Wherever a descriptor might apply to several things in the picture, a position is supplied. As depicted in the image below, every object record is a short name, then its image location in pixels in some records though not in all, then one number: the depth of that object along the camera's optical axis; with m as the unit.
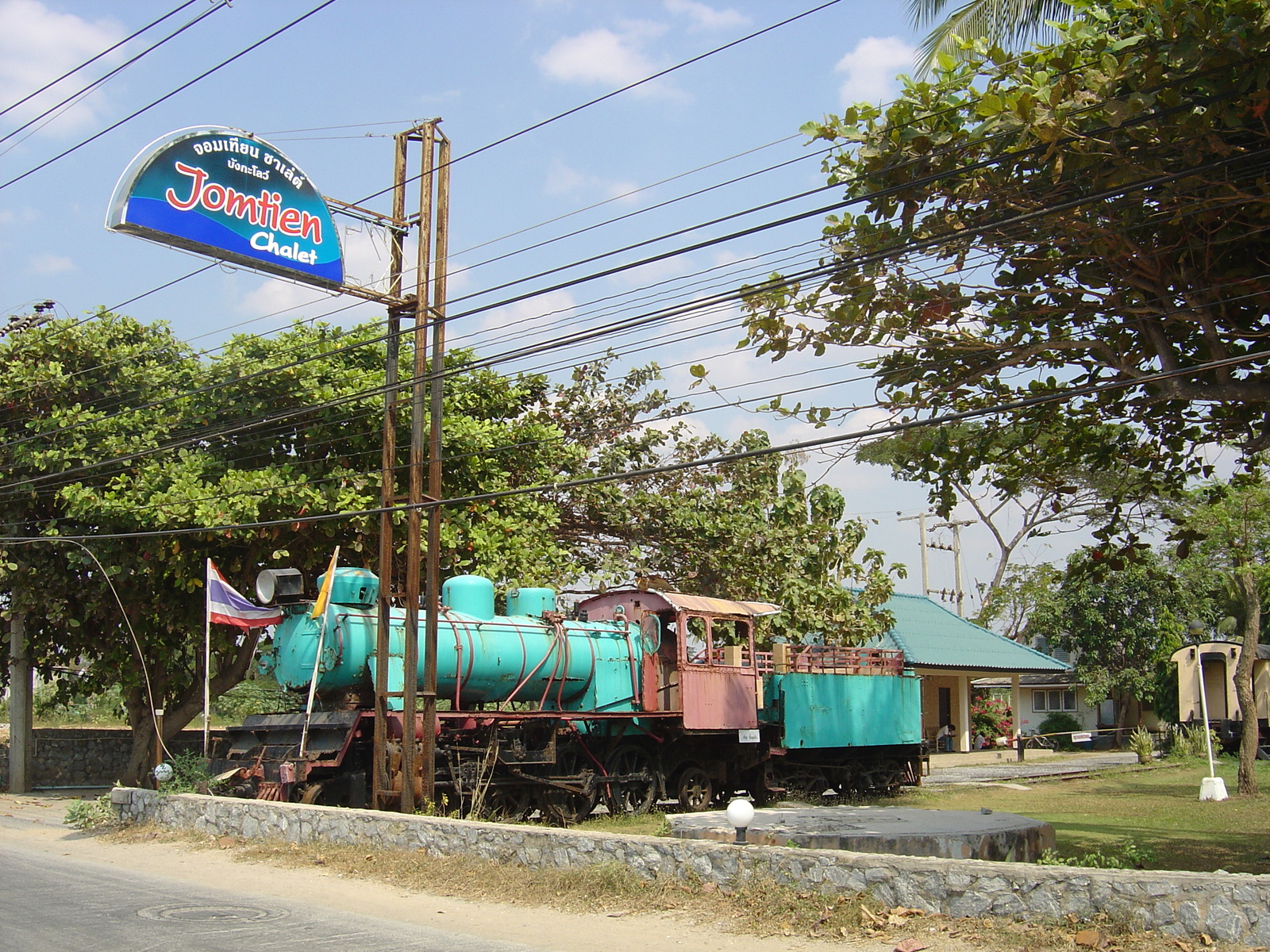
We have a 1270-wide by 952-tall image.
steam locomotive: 14.59
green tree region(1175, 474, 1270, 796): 18.62
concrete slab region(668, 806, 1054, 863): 9.52
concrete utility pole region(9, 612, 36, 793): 21.12
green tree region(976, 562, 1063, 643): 37.06
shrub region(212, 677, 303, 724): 32.00
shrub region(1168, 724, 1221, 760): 28.33
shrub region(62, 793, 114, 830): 14.57
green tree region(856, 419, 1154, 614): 11.59
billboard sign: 11.70
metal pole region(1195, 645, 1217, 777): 18.12
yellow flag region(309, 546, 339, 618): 14.04
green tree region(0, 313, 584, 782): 18.09
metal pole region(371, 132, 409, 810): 13.55
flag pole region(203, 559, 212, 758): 14.20
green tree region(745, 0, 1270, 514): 8.20
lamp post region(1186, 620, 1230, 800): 17.94
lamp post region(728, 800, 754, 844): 9.33
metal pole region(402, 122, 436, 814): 13.18
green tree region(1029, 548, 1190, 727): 34.19
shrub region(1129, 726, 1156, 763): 27.55
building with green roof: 30.47
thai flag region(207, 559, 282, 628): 15.14
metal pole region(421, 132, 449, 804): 13.56
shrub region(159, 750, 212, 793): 14.31
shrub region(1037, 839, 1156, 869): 8.55
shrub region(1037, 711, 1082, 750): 39.81
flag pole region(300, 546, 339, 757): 13.82
